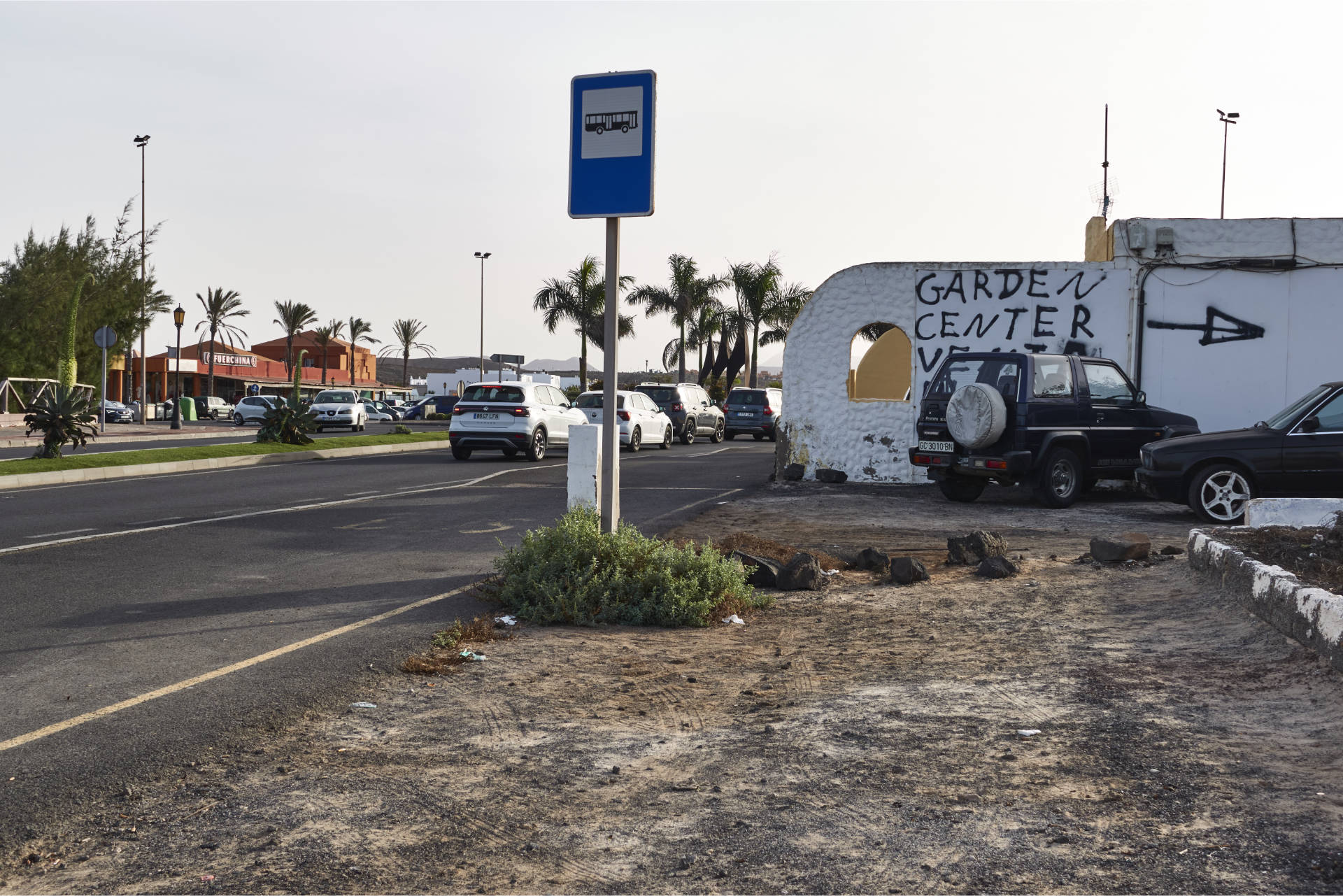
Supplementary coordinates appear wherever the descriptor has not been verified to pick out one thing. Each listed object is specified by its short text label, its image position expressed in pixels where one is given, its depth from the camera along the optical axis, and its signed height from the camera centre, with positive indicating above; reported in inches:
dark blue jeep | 546.0 -2.5
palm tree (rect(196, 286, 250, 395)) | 3226.9 +277.7
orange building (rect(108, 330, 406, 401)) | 3016.7 +93.7
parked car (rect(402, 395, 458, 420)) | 2425.0 +2.6
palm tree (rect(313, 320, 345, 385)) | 3683.6 +232.9
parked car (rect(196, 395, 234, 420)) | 2335.1 -10.0
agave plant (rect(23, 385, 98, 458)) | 745.6 -12.9
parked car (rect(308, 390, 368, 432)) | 1604.3 -5.3
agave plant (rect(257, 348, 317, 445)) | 1011.3 -18.3
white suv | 909.2 -9.8
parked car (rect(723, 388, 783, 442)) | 1408.7 +3.0
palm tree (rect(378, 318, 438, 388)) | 3895.2 +246.8
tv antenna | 1240.8 +242.9
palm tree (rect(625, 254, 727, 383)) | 2265.0 +239.7
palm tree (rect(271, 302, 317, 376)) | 3459.6 +272.5
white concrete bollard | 316.8 -16.4
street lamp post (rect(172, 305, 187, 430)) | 1579.7 +5.4
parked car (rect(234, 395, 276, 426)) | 1881.2 -11.1
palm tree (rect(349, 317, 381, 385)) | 3865.7 +265.8
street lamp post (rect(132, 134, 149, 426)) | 1747.0 +128.6
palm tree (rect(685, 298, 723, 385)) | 2250.2 +177.7
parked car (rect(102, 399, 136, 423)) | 1902.1 -18.4
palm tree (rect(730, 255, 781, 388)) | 2129.7 +234.5
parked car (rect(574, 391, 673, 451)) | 1065.5 -4.4
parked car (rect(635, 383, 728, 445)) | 1262.3 +6.3
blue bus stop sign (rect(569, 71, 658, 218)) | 306.2 +72.9
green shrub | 283.1 -43.4
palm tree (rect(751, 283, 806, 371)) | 2129.7 +198.2
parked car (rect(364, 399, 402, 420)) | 2321.6 -3.4
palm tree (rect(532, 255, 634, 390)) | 2322.8 +223.6
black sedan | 458.4 -16.5
